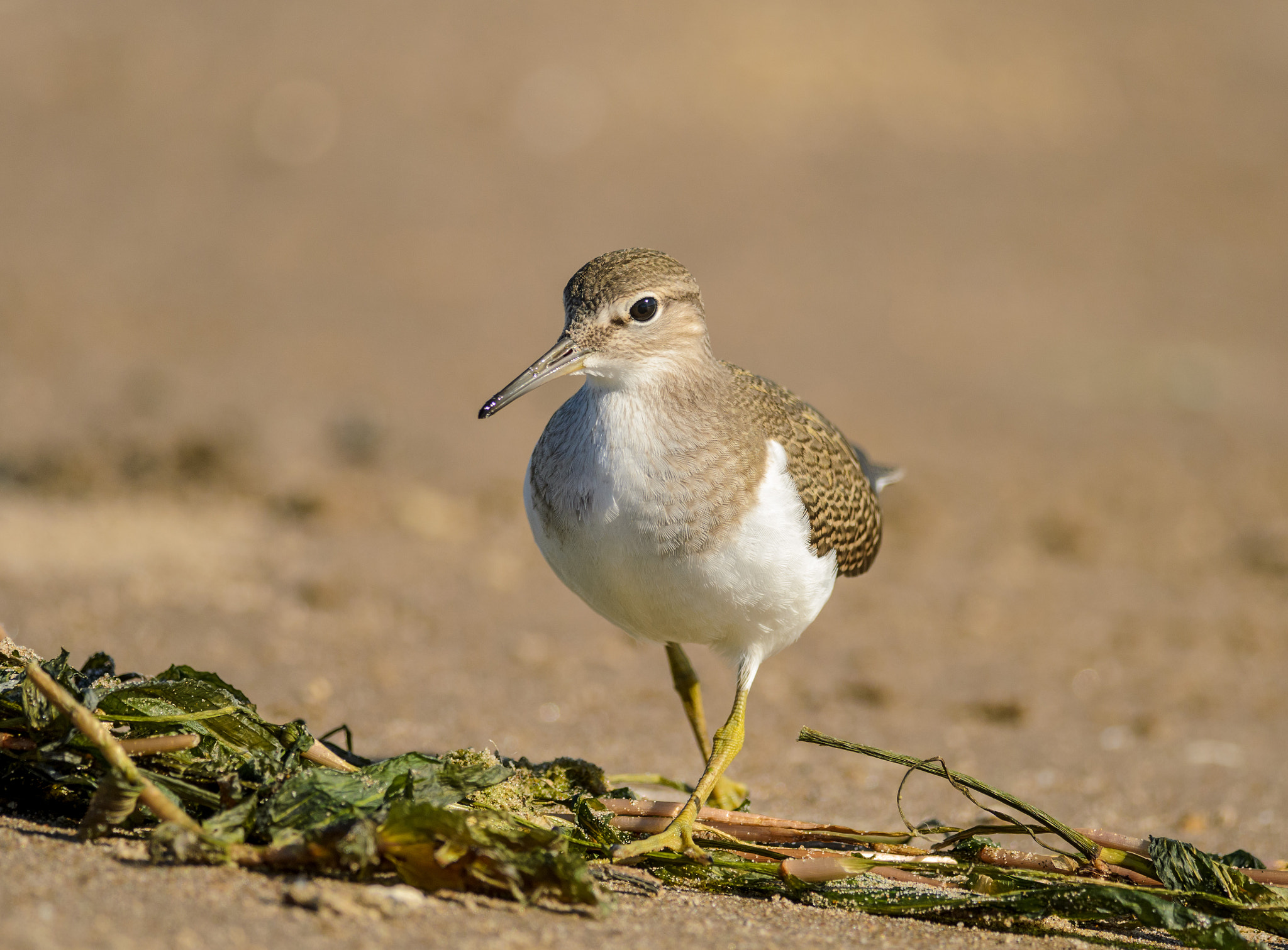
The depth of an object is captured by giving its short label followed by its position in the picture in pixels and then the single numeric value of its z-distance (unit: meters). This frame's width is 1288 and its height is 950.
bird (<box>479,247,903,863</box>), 8.87
